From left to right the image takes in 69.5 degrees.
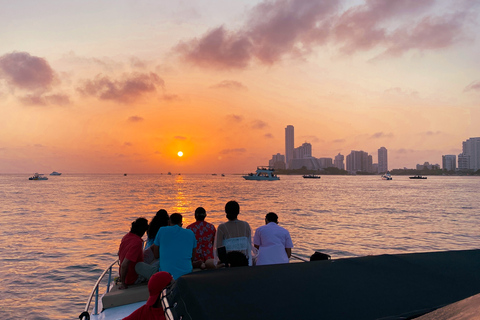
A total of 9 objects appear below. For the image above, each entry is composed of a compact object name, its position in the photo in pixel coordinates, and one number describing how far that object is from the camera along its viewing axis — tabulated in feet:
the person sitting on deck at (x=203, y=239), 25.35
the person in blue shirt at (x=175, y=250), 20.63
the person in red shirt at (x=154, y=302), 11.22
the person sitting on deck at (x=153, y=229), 24.89
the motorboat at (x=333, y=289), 8.39
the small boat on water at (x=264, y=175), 511.03
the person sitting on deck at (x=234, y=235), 21.45
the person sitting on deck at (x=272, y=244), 20.76
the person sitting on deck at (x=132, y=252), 21.29
